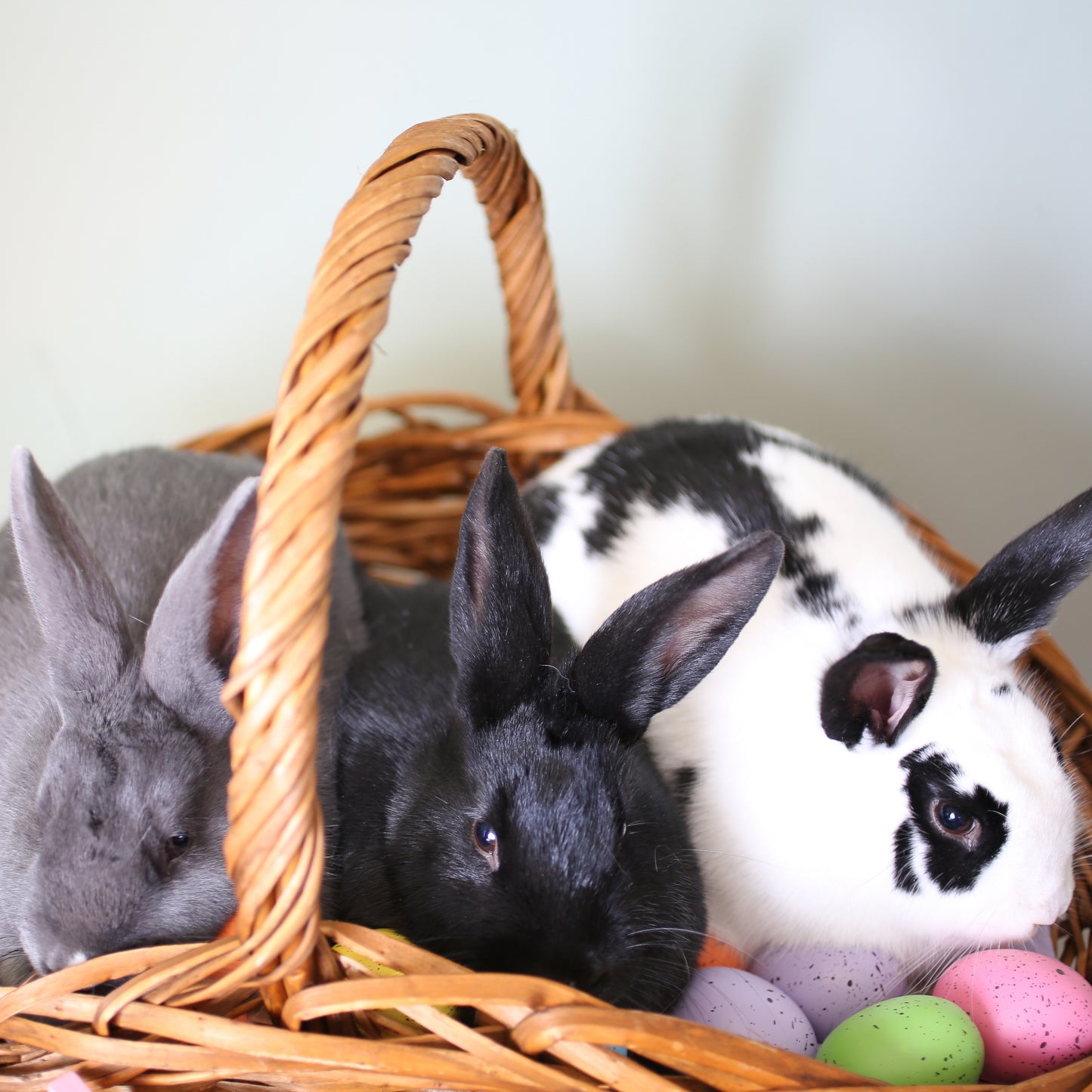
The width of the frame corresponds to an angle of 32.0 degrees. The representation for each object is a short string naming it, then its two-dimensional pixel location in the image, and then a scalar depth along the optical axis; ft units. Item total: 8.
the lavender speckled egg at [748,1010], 2.28
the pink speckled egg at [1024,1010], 2.20
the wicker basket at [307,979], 1.95
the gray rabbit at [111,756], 2.13
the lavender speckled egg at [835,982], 2.39
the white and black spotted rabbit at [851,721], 2.37
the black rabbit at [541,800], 2.14
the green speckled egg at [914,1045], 2.16
